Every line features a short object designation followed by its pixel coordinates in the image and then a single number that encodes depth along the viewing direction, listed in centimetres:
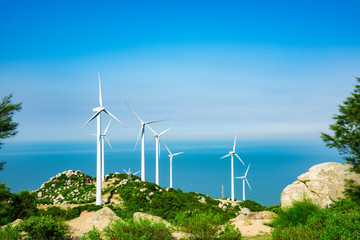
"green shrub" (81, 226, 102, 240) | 1334
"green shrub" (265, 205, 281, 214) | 2508
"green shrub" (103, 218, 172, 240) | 1334
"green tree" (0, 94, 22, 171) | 2269
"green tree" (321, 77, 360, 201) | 2100
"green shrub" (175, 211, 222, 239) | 1484
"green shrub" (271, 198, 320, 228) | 1628
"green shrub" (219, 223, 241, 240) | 1508
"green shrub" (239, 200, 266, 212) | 4522
